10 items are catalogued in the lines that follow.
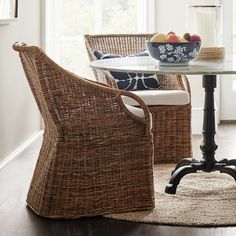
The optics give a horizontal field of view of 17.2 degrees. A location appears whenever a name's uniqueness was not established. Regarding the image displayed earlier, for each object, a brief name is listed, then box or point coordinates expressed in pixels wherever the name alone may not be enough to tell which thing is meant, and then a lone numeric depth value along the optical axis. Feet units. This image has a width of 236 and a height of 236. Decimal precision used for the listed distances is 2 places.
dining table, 13.70
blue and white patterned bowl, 13.78
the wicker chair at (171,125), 16.96
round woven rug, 12.19
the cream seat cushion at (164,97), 16.27
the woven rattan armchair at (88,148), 12.25
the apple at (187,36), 14.23
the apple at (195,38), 14.12
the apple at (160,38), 14.10
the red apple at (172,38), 13.91
